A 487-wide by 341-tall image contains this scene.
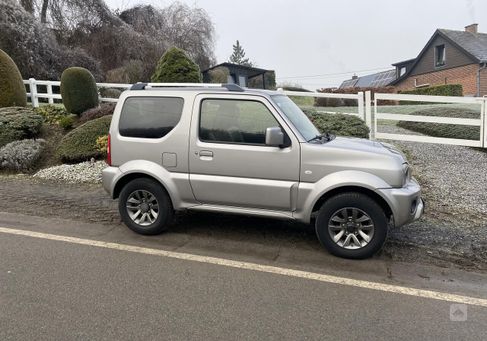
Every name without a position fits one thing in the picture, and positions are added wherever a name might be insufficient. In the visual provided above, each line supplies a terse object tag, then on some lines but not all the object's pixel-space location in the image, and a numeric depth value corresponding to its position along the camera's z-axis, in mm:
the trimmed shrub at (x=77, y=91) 12375
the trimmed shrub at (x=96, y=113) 11797
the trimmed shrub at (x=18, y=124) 10234
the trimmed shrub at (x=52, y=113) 12398
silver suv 4699
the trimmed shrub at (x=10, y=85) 12438
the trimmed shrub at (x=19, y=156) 9438
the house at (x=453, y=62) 33969
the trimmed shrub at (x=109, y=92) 18844
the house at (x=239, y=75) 30125
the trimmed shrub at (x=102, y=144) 9633
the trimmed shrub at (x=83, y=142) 9656
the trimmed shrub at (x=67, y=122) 11680
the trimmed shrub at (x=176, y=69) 12906
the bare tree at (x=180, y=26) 28986
